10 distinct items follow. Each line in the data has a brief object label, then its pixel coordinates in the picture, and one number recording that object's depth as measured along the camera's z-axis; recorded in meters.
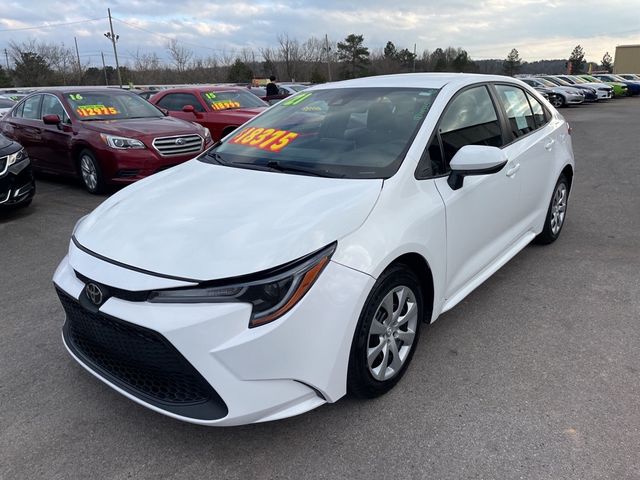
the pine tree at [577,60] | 81.56
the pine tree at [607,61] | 98.25
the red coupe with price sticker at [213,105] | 9.84
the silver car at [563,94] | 25.45
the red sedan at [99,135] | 7.05
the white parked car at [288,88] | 18.67
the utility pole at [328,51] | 57.72
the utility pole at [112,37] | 47.88
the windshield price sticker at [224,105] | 10.12
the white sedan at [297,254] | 2.05
